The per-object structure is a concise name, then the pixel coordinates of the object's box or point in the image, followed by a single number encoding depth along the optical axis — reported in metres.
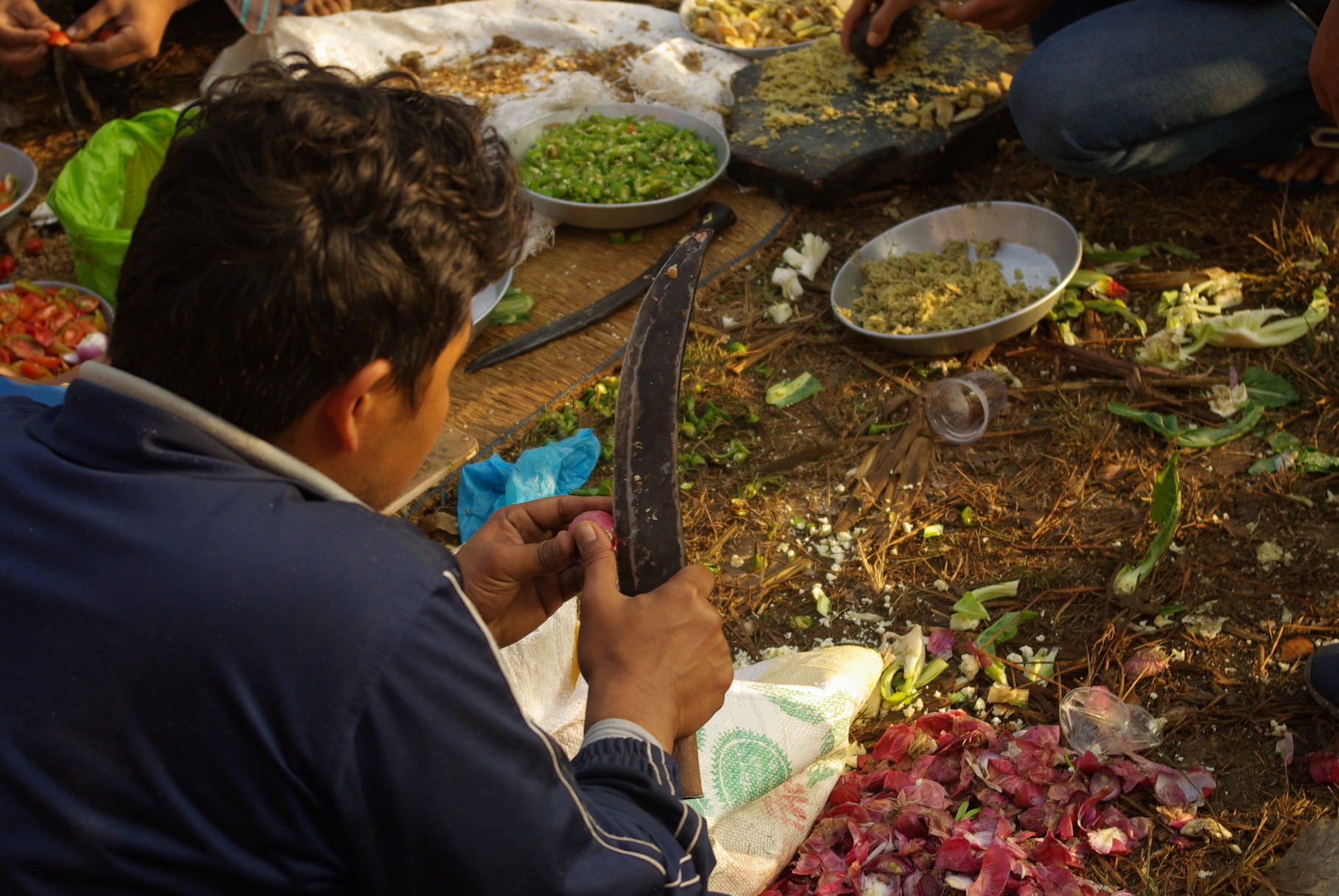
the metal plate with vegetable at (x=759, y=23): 4.92
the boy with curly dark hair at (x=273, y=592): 1.02
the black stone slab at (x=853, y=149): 4.04
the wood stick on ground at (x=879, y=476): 2.93
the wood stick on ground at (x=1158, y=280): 3.50
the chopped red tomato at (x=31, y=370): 3.12
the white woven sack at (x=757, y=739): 2.01
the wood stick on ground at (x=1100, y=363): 3.21
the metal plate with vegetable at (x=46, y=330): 3.16
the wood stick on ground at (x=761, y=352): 3.50
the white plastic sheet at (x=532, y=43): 4.56
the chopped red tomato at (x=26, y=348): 3.17
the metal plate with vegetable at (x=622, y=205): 3.85
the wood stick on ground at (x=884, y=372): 3.31
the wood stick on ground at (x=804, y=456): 3.11
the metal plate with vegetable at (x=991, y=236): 3.37
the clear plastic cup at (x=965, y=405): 3.11
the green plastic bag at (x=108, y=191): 3.41
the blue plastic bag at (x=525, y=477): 2.86
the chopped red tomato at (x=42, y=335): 3.22
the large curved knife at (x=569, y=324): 3.48
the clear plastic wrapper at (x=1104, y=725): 2.18
